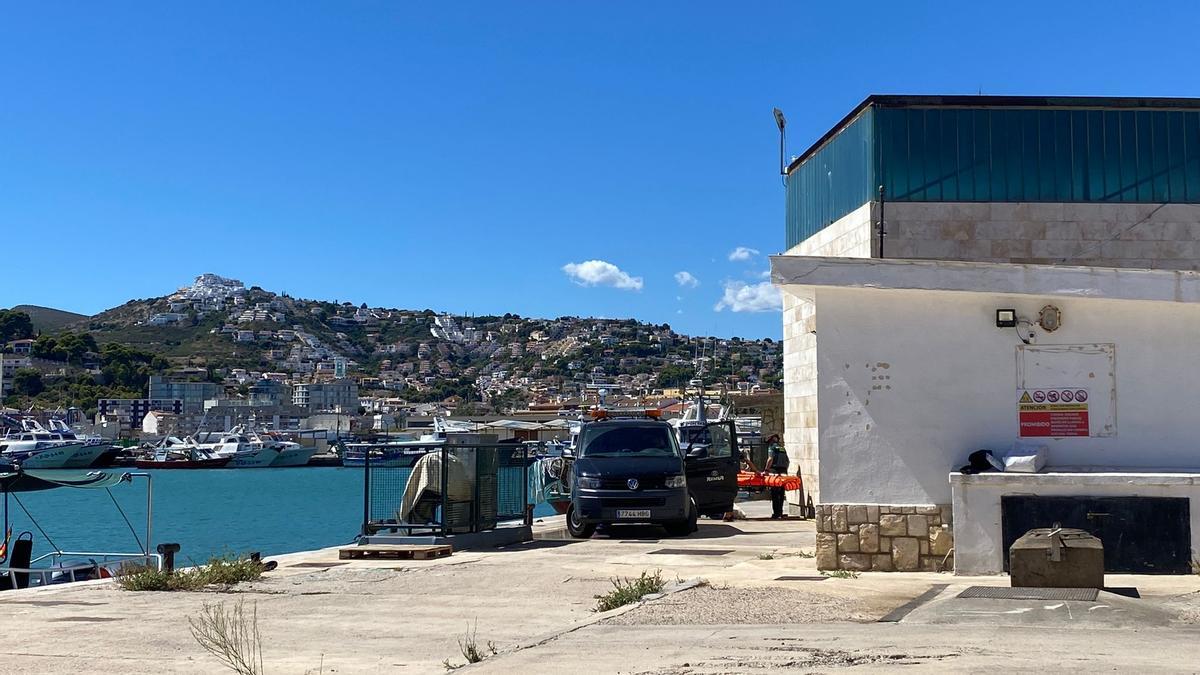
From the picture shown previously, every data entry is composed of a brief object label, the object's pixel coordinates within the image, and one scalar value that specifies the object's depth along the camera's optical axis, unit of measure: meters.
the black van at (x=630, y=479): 19.23
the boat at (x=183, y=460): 134.62
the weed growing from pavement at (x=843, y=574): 12.65
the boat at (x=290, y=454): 142.12
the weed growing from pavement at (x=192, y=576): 12.88
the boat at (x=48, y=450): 111.62
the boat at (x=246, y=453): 138.62
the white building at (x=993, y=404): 12.40
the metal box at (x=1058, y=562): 10.30
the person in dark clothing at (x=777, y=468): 22.62
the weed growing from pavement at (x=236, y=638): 7.53
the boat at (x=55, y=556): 18.58
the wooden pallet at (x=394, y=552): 16.20
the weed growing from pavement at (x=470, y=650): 7.95
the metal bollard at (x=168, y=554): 14.30
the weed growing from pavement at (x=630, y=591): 10.75
